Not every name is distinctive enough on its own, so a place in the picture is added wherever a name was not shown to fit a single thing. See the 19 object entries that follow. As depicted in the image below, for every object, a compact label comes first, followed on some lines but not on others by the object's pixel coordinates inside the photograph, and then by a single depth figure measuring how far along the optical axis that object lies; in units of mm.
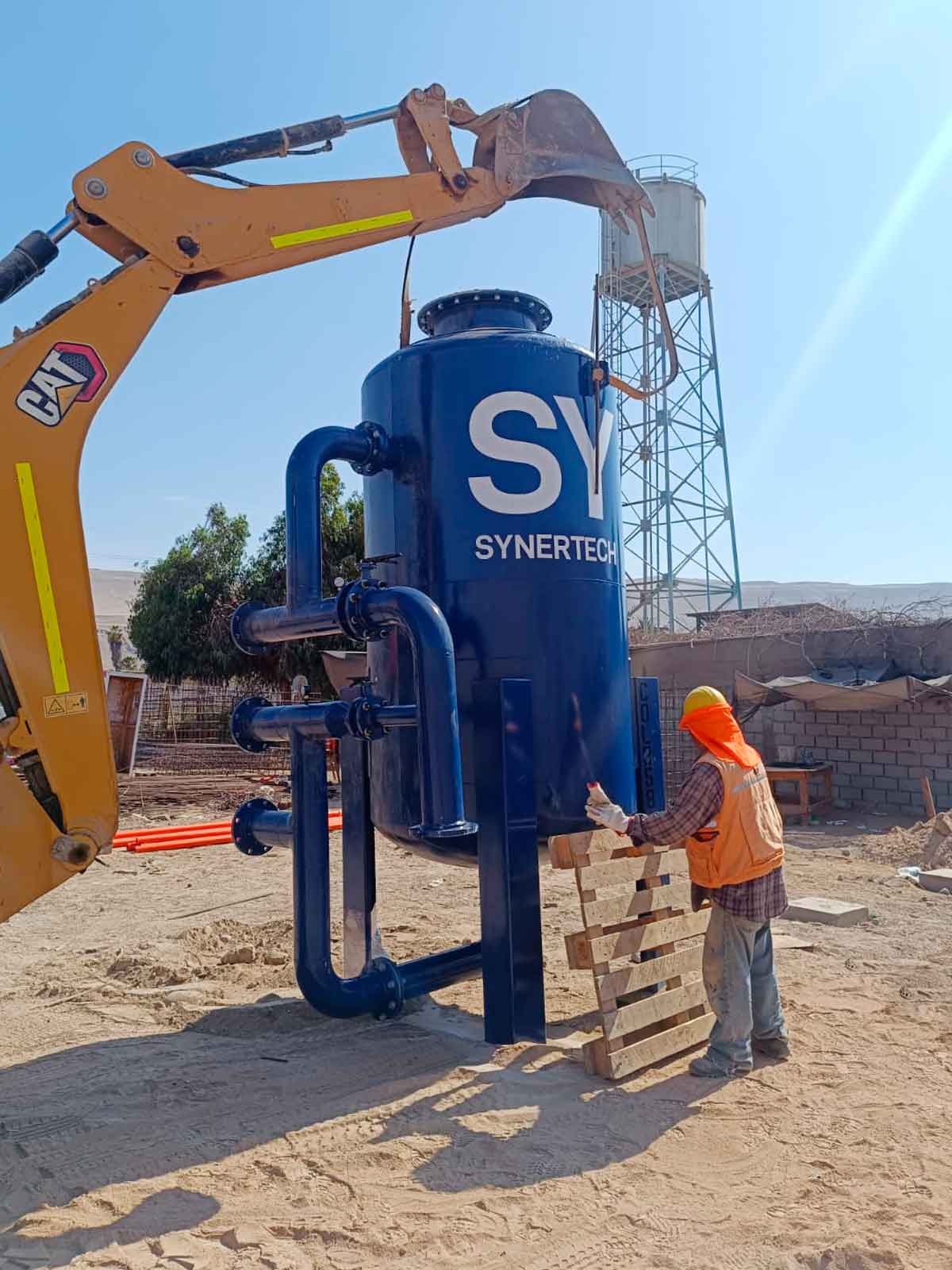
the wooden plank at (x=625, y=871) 4707
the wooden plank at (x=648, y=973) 4582
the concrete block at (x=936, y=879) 9211
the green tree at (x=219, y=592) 23156
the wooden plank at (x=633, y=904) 4699
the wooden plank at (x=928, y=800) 12227
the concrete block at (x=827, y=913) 7672
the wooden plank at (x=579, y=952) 4621
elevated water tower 24672
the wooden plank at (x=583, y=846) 4695
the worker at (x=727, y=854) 4586
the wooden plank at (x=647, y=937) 4672
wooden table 13211
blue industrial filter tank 5066
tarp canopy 12445
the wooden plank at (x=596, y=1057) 4434
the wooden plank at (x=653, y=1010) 4527
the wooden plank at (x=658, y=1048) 4441
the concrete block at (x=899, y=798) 13406
